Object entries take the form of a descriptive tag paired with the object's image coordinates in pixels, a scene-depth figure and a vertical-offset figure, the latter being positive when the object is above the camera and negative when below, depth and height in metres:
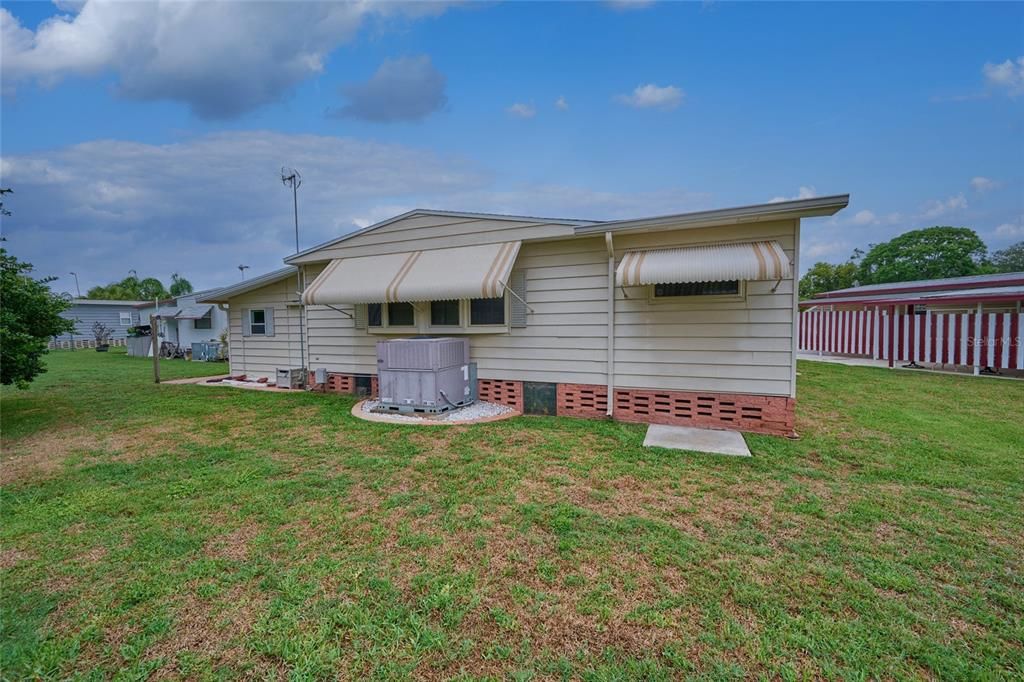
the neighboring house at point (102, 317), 29.91 +0.78
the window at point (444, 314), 8.12 +0.19
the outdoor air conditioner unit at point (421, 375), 6.96 -0.89
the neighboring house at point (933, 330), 10.97 -0.37
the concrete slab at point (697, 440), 5.31 -1.64
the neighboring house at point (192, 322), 21.48 +0.22
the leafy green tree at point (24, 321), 6.49 +0.12
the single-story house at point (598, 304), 5.86 +0.31
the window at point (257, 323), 11.44 +0.07
